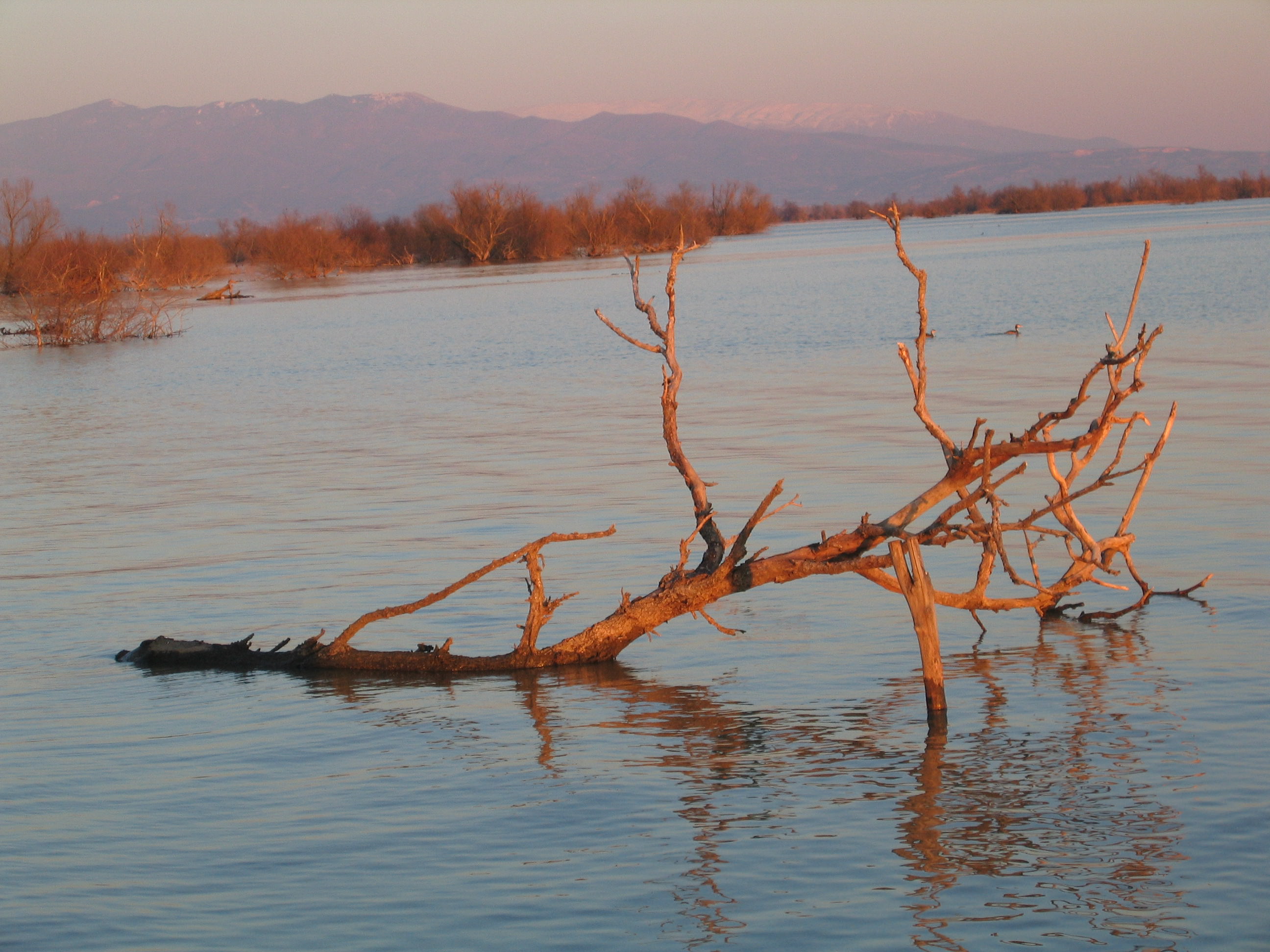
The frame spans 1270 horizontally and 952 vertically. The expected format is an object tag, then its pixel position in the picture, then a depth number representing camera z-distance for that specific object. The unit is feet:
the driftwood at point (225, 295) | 469.57
